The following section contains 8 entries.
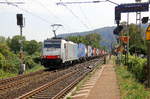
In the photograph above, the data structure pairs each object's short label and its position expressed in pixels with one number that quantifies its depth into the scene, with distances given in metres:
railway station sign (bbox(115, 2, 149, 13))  33.47
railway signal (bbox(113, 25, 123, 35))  44.03
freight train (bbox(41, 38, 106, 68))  38.94
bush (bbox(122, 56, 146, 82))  19.26
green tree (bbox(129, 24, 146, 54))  57.91
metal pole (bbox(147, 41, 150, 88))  15.00
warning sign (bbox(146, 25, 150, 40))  13.57
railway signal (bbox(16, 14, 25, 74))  32.25
